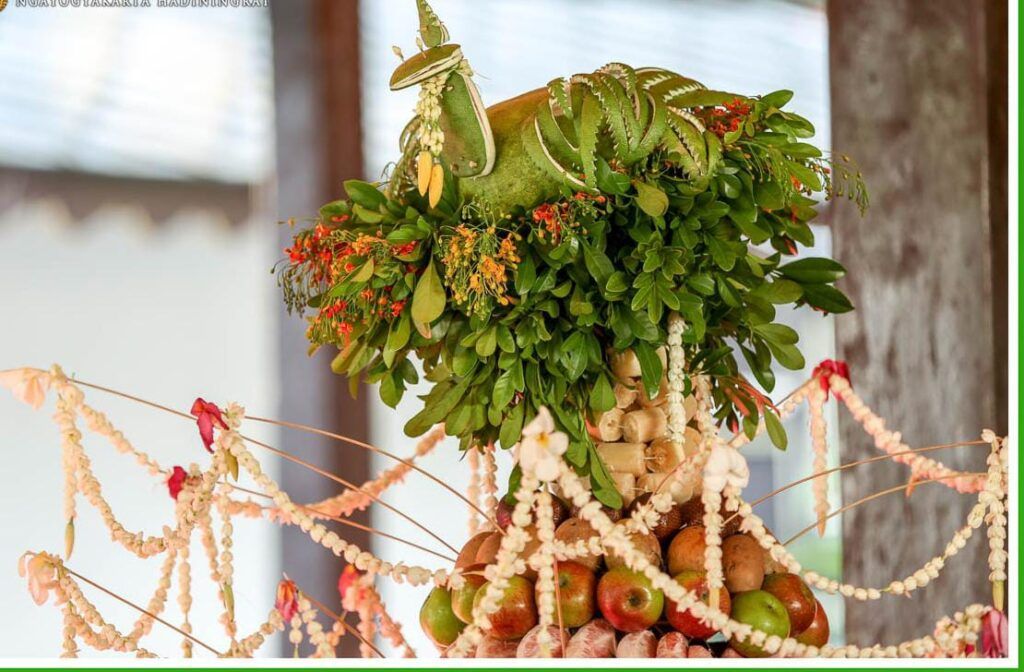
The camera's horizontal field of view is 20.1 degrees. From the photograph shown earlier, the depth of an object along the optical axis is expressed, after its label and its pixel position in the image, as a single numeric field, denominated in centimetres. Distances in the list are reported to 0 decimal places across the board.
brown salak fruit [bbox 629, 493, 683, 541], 327
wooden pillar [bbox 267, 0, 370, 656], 466
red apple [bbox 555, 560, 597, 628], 318
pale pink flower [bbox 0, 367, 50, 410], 317
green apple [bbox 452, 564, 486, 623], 322
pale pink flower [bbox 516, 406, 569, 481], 302
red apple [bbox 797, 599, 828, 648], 322
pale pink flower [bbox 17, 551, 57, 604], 317
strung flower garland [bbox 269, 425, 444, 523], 352
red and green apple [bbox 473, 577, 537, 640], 319
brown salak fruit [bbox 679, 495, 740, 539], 327
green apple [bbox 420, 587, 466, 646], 327
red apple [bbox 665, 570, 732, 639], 315
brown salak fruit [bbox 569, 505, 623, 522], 327
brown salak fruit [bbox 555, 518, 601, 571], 322
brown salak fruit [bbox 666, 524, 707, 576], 319
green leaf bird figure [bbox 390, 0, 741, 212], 316
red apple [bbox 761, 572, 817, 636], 320
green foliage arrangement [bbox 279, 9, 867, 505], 317
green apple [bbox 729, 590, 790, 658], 315
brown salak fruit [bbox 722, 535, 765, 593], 319
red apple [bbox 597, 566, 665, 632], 315
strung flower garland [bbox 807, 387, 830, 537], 348
